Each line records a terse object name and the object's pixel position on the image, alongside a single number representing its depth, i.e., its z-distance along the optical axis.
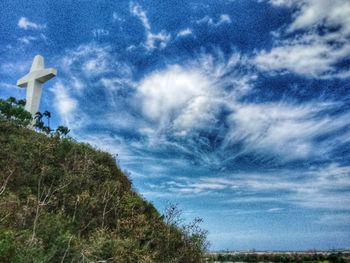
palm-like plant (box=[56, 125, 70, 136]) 42.83
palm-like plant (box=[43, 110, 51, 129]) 47.47
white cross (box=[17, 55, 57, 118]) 38.03
